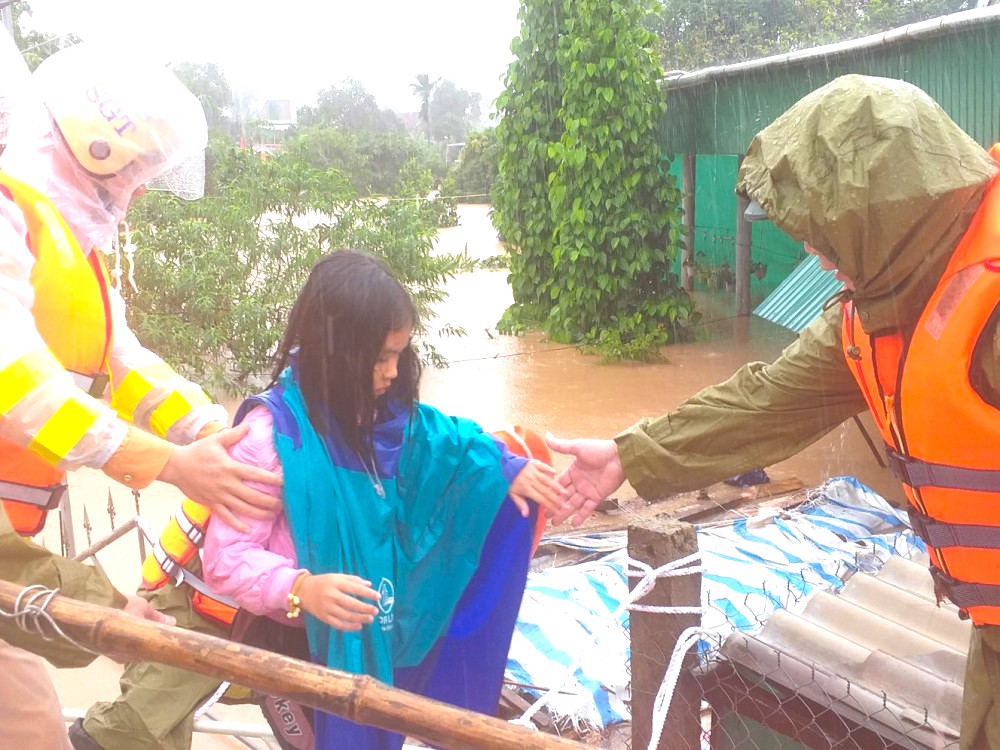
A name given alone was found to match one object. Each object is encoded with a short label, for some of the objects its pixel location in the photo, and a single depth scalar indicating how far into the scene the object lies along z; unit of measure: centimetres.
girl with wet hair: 197
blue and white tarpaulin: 371
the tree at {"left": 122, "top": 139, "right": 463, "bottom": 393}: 826
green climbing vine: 1073
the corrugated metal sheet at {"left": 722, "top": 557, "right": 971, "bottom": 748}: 217
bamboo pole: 145
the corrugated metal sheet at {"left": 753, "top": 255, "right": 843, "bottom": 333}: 823
